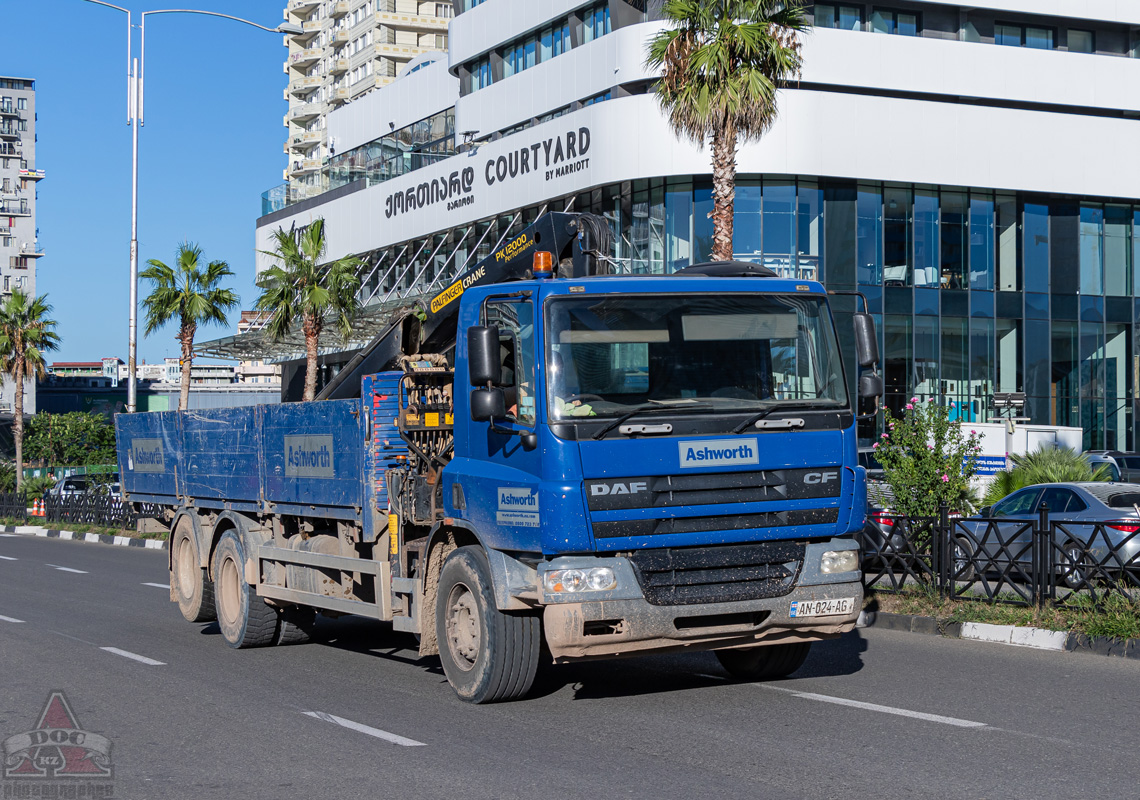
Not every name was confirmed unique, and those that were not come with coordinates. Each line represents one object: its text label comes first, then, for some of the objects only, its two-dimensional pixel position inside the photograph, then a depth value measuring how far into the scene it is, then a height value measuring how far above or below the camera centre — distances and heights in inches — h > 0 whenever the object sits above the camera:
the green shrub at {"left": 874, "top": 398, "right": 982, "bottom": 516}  663.8 -18.0
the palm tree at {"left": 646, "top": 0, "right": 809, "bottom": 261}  871.7 +240.0
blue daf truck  320.2 -12.5
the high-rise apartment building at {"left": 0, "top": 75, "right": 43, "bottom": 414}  5664.4 +1078.1
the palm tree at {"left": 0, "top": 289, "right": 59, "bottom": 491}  2224.4 +156.8
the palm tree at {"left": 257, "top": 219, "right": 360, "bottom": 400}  1494.8 +159.1
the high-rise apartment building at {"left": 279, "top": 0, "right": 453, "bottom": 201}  3831.0 +1150.6
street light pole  1411.2 +283.1
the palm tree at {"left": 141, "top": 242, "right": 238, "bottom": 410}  1521.9 +152.8
